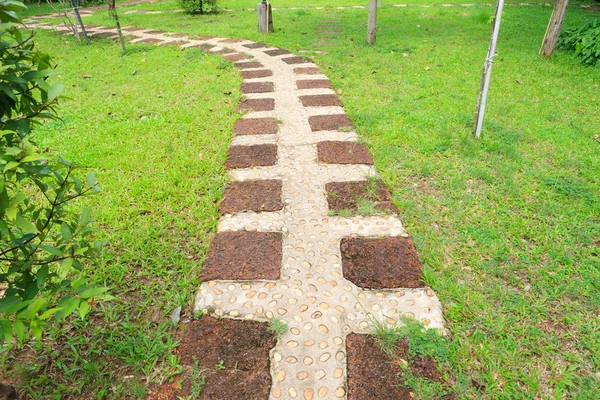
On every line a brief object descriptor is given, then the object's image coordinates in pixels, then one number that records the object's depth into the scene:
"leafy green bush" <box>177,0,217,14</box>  12.15
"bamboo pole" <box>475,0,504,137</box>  3.29
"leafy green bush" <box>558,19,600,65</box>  6.09
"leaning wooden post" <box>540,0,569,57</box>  6.17
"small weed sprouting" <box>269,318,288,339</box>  1.91
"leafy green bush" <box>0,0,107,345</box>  1.00
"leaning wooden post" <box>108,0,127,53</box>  10.29
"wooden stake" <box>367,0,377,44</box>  7.15
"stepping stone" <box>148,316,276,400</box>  1.66
